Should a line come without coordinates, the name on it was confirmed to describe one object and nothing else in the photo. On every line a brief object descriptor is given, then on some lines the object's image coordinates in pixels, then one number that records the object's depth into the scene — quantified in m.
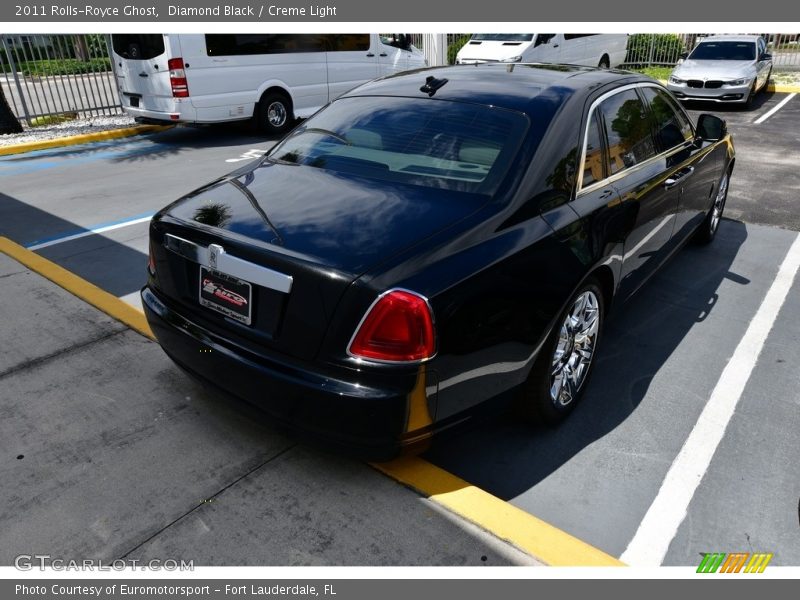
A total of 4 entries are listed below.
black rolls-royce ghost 2.45
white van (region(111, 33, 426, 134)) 10.06
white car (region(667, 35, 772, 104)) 13.65
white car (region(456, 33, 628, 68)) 14.96
